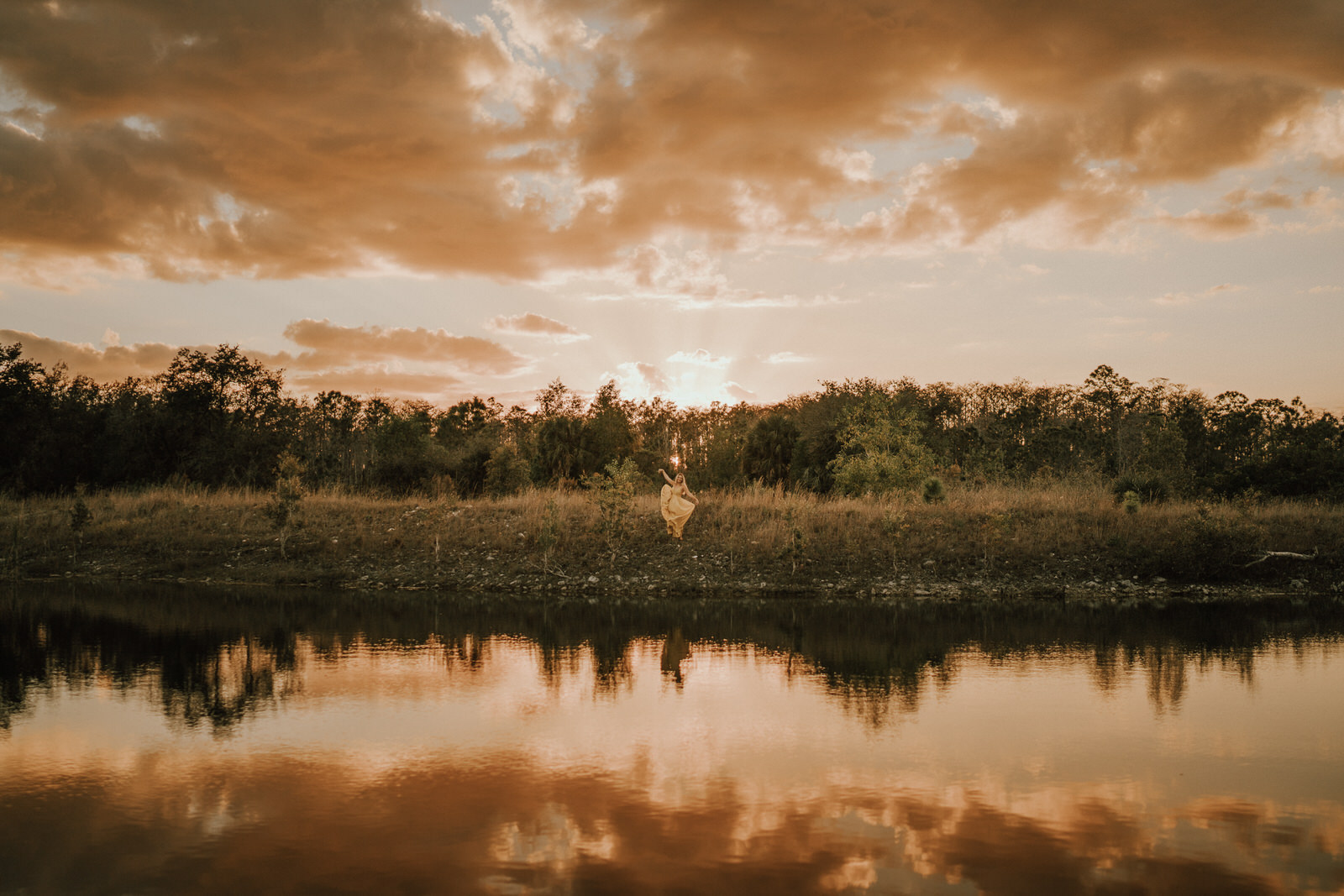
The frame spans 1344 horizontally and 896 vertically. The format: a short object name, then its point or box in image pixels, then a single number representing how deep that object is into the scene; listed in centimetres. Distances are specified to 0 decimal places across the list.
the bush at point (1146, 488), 2952
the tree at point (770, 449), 4569
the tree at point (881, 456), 3203
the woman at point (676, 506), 2519
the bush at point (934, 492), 2770
